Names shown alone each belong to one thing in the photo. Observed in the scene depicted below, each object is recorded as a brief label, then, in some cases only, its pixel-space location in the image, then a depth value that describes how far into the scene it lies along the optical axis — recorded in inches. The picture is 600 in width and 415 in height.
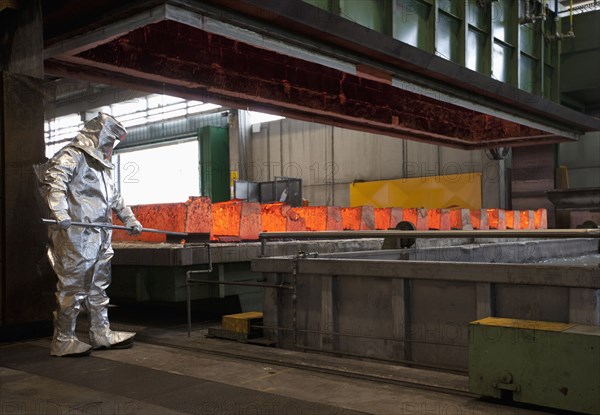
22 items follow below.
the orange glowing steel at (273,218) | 346.0
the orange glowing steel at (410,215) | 463.8
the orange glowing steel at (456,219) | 522.6
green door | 925.8
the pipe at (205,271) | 233.3
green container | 125.5
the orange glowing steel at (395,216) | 447.5
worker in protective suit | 197.6
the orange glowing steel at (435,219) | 495.5
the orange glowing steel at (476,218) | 539.5
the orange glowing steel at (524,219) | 572.7
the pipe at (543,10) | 442.5
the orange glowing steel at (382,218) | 447.2
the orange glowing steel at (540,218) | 590.9
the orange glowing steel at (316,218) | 382.0
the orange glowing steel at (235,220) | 315.9
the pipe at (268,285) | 208.2
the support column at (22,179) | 224.7
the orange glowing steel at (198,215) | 297.7
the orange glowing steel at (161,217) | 300.8
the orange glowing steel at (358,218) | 422.6
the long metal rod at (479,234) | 149.1
